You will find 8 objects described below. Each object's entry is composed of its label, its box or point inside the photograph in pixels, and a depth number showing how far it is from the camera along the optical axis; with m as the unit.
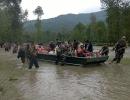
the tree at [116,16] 28.30
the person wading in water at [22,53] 9.24
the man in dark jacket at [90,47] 9.82
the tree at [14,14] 29.23
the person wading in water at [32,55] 8.07
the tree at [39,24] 41.88
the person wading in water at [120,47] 9.01
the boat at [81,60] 8.44
